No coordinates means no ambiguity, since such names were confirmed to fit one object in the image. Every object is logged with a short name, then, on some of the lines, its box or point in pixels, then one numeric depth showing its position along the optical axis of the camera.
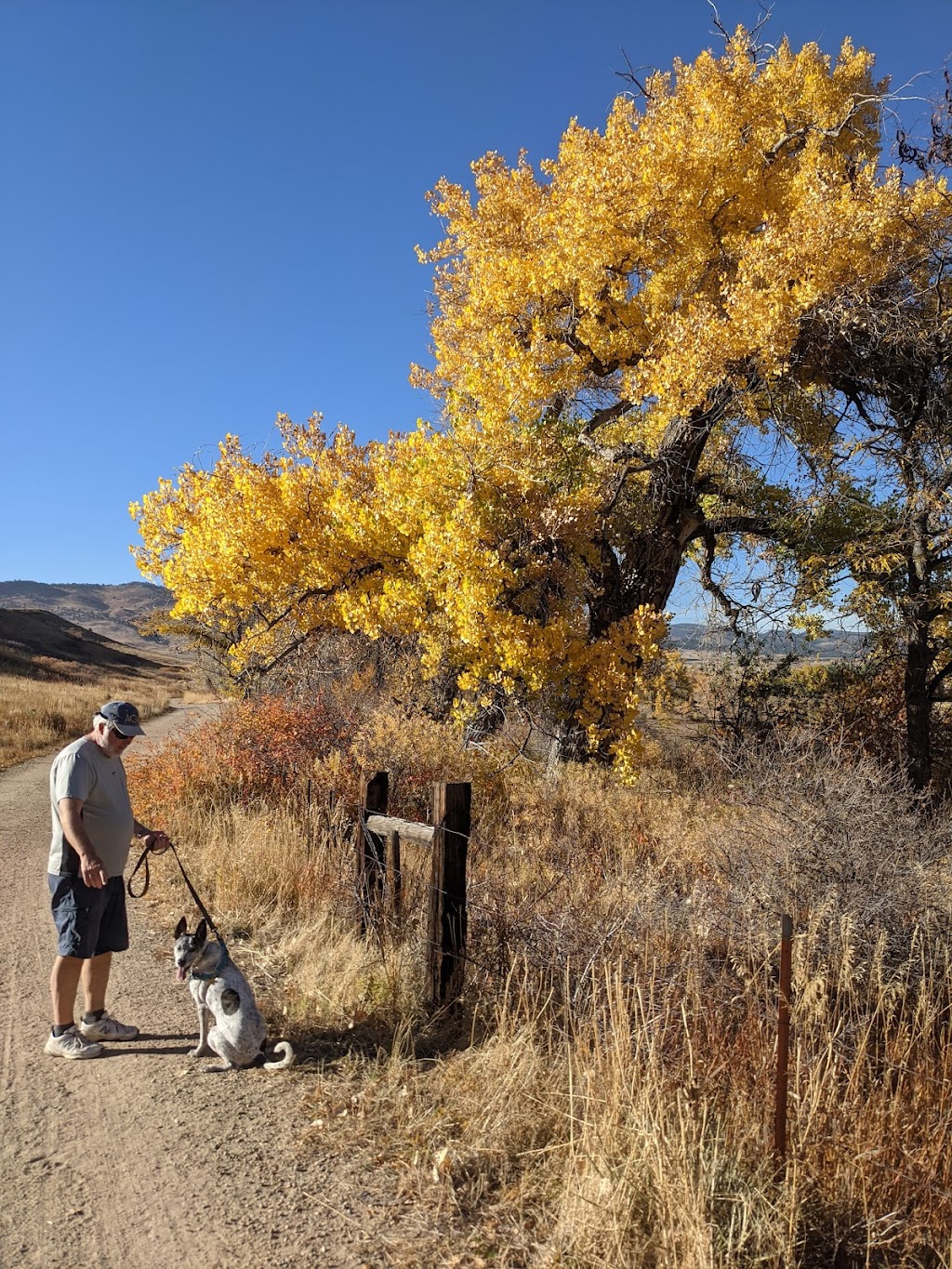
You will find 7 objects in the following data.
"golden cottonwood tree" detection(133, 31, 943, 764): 10.02
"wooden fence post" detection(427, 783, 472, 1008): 4.80
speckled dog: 4.31
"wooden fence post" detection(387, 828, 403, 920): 5.75
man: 4.24
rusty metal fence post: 3.22
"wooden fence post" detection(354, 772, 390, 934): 5.86
